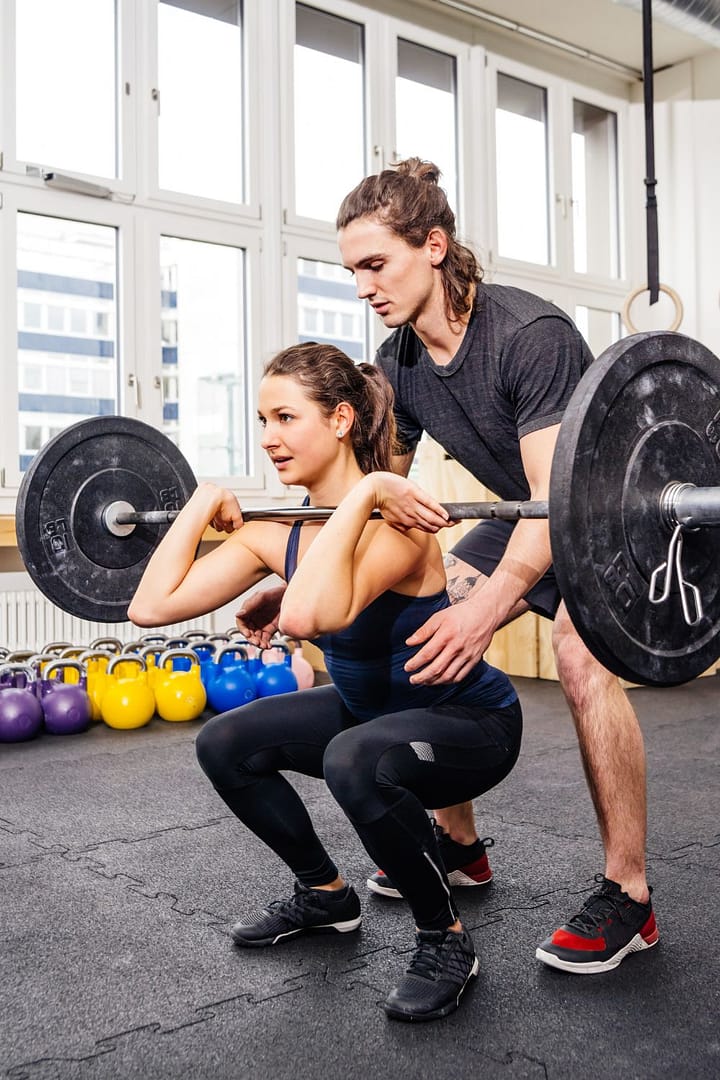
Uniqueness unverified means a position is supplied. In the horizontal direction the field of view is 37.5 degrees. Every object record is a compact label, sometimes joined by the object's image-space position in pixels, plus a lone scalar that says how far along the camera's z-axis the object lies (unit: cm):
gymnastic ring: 523
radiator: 429
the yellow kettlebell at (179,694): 371
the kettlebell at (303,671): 403
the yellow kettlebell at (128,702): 361
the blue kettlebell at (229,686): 381
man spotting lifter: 162
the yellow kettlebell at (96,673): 369
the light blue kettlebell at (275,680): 388
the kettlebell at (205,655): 385
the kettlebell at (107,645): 407
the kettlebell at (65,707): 351
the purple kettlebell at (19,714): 337
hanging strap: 259
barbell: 121
